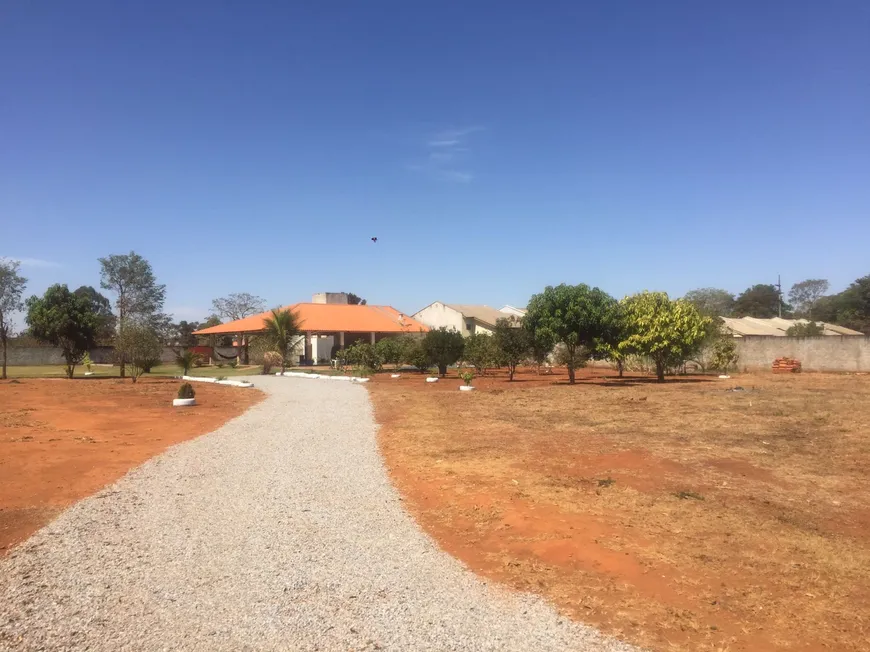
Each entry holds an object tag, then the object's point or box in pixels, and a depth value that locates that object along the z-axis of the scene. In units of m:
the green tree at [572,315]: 28.33
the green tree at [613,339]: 29.56
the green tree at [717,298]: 84.38
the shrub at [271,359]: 40.25
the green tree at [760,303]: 87.81
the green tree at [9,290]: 36.84
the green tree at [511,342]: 31.28
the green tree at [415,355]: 37.31
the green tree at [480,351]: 33.69
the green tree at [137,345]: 31.98
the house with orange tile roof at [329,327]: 51.31
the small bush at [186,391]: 20.58
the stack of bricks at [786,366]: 36.91
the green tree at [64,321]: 34.66
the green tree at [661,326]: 30.06
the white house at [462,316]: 55.66
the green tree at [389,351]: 39.25
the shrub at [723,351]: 35.41
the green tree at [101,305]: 63.43
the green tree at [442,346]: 36.31
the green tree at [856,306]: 64.94
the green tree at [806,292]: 97.07
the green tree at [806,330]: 51.84
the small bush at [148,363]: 33.87
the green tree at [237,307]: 75.94
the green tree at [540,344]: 28.92
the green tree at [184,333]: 65.94
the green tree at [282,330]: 39.28
